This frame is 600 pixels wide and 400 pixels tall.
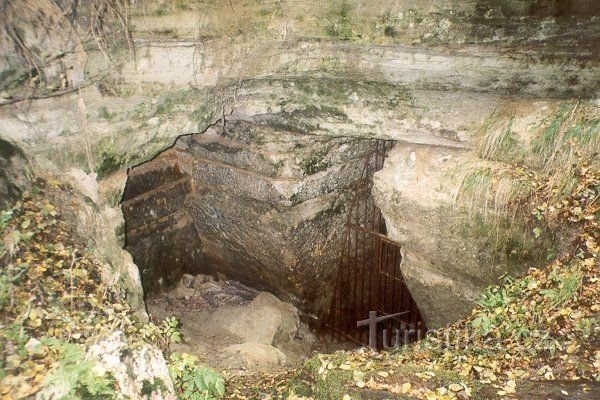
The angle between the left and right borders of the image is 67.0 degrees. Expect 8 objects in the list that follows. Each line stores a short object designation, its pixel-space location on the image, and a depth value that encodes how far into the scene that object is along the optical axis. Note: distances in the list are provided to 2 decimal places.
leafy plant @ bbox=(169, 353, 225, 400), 3.25
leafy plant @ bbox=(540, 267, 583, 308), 3.43
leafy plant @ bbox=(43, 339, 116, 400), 2.57
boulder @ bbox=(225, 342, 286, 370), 5.09
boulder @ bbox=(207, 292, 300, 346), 6.02
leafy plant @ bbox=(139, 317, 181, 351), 3.39
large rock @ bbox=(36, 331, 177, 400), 2.82
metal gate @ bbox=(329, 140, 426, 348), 6.51
